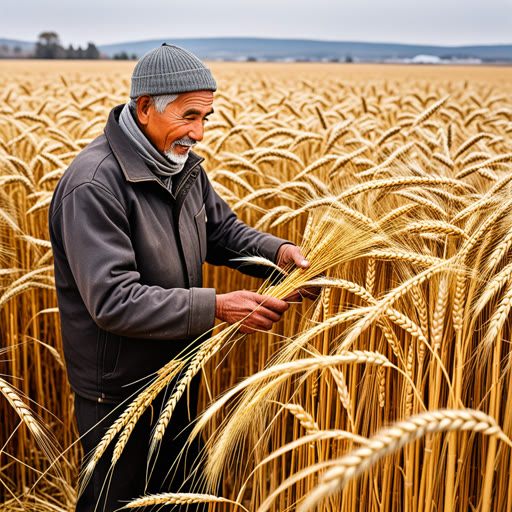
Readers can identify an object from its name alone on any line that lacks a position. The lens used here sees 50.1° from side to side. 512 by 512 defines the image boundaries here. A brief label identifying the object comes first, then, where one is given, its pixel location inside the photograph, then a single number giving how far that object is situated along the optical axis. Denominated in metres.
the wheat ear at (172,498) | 1.32
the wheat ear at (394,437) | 0.73
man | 1.70
